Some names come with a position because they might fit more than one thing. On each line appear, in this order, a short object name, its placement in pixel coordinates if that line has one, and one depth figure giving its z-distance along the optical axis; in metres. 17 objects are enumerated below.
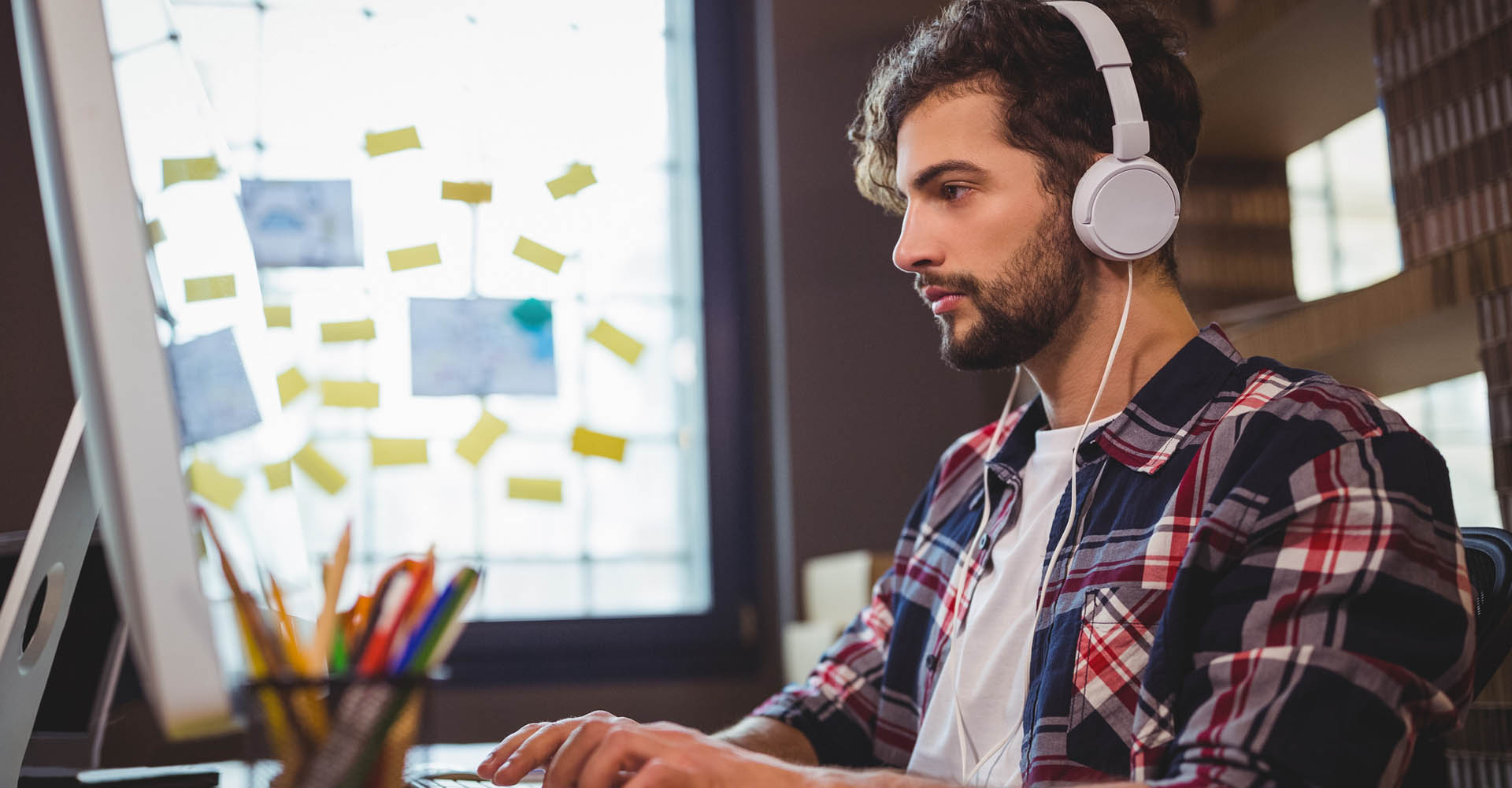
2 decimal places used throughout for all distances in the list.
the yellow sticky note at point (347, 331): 2.25
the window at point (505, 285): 2.27
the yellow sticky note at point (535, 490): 2.32
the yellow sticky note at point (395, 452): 2.27
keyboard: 0.75
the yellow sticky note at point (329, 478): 1.87
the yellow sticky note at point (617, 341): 2.40
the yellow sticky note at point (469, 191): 2.34
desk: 1.00
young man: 0.66
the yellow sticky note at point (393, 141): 2.31
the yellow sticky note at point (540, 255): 2.36
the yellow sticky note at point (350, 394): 2.24
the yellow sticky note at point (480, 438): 2.29
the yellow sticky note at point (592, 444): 2.36
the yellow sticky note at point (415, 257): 2.29
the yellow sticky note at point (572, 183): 2.40
